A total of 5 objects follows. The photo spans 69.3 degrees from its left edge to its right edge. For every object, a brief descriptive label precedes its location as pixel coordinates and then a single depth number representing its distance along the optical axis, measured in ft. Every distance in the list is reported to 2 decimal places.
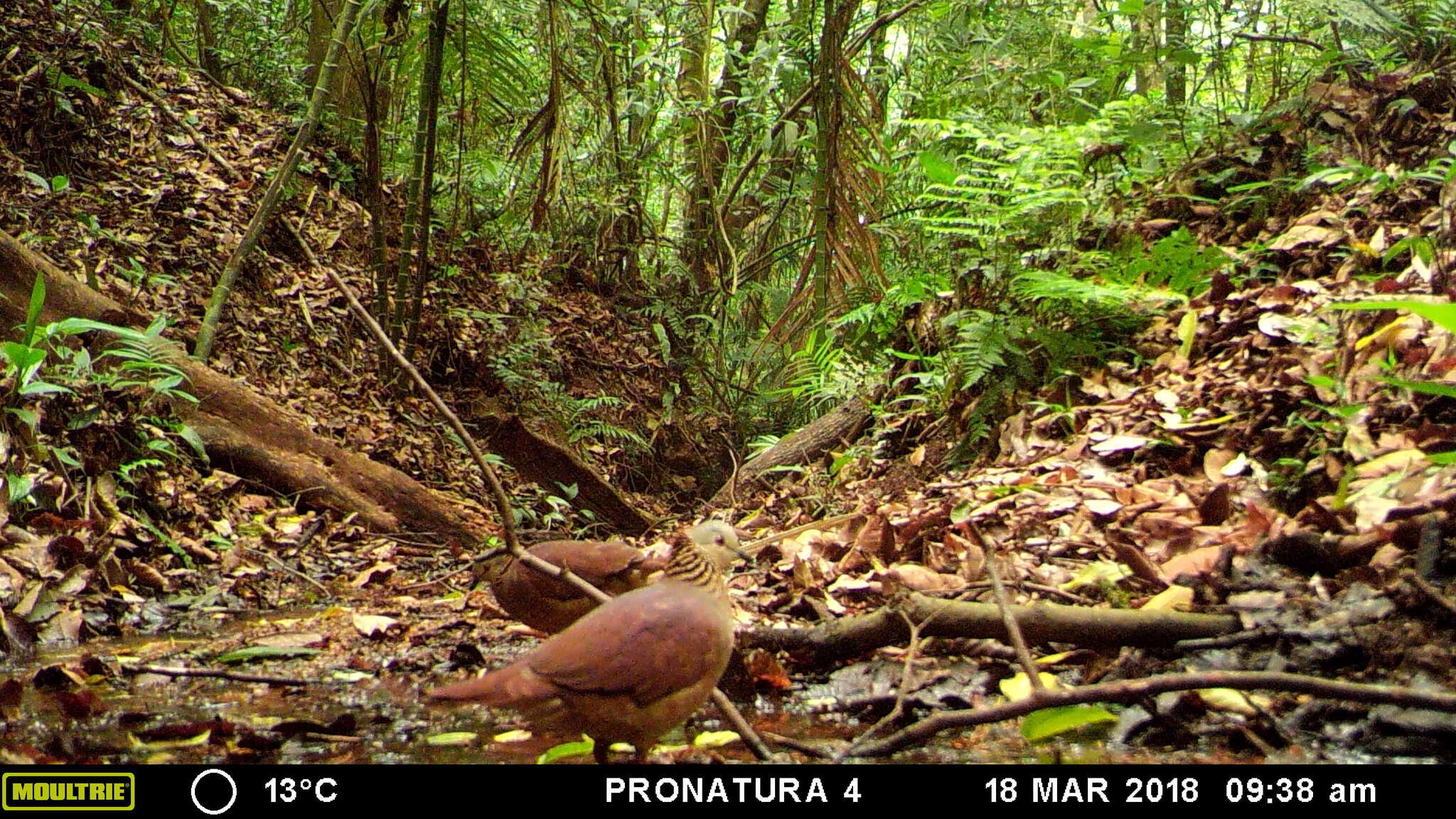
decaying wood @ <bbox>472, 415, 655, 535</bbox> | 23.41
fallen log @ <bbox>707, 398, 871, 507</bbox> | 21.04
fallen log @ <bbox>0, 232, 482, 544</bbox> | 16.80
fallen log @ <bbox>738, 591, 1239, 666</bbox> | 7.80
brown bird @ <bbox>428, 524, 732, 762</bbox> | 6.02
